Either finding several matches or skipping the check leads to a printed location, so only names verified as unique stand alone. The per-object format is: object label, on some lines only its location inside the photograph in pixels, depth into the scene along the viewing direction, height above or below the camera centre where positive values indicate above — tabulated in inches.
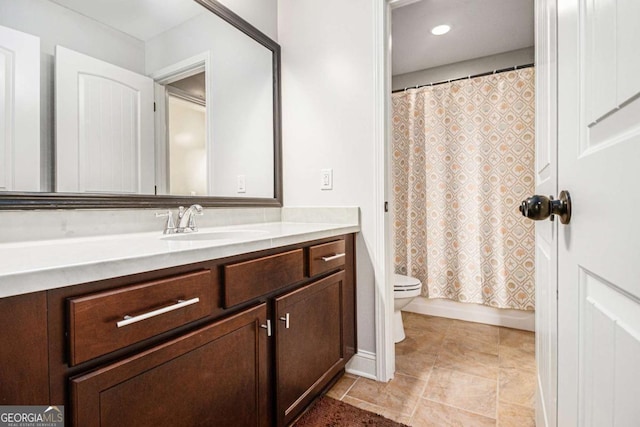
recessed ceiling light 90.3 +53.2
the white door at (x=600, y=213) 13.8 -0.2
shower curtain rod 95.0 +44.0
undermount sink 50.8 -4.0
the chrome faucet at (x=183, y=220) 52.4 -1.4
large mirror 38.2 +17.2
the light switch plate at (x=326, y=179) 72.0 +7.6
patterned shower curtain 92.7 +7.8
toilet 83.8 -22.9
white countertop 22.1 -3.9
